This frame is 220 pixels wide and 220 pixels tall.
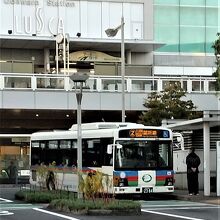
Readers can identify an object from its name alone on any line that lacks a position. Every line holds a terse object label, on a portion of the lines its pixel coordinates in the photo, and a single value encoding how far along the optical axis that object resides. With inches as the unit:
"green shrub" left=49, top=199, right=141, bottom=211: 690.2
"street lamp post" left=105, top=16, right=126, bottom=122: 1198.7
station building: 1449.3
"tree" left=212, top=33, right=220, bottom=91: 866.8
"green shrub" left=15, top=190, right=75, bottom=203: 860.6
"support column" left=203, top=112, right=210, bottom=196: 922.7
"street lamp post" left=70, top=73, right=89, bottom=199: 792.6
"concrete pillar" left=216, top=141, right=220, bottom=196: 911.0
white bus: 898.1
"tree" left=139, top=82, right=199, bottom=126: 1363.2
